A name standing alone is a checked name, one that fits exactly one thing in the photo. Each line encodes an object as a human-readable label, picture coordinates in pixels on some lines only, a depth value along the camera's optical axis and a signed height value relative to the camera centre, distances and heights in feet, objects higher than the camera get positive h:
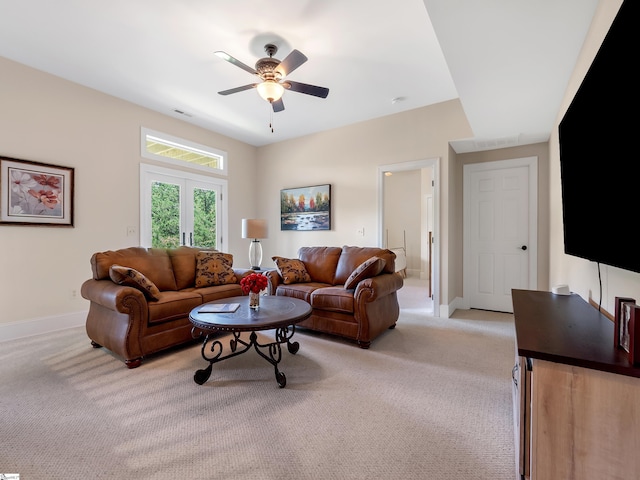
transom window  14.19 +4.66
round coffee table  6.96 -1.94
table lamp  15.60 +0.63
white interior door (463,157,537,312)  13.47 +0.42
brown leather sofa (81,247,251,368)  8.14 -1.84
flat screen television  3.22 +1.20
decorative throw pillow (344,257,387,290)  10.19 -1.07
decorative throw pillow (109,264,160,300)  8.50 -1.13
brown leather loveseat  9.72 -1.82
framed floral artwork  10.24 +1.71
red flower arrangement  8.12 -1.20
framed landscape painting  16.72 +1.88
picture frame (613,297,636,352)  3.24 -0.93
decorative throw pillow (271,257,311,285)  12.30 -1.29
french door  14.15 +1.65
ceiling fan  8.39 +4.83
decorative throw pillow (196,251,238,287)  11.48 -1.17
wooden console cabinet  2.92 -1.75
